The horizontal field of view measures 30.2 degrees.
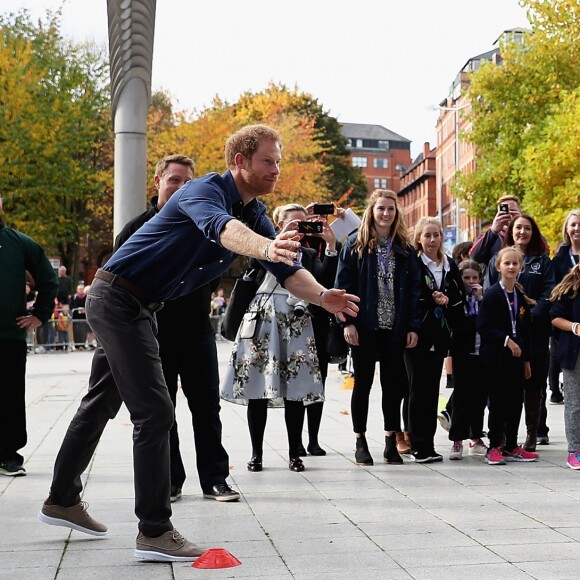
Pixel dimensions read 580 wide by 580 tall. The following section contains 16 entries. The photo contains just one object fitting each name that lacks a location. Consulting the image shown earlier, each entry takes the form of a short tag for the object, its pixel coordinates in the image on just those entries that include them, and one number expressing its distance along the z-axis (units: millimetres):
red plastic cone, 5126
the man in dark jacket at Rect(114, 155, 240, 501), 7102
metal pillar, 13789
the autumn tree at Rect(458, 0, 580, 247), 33781
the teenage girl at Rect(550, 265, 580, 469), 8609
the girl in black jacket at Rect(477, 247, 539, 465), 8859
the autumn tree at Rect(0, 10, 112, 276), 40969
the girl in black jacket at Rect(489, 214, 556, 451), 9203
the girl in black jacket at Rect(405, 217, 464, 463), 8812
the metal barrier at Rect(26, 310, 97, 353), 30234
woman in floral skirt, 8328
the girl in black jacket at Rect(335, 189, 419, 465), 8617
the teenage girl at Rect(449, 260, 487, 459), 9055
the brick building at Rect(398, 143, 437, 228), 140125
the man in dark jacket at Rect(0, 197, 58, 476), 8373
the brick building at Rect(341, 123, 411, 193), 184000
